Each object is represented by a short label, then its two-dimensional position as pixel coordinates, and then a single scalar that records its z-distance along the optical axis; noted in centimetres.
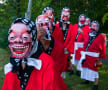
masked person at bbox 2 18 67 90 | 197
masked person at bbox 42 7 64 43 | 391
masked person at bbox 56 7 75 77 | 518
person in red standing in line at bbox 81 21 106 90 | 501
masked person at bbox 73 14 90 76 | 659
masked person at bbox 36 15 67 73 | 304
